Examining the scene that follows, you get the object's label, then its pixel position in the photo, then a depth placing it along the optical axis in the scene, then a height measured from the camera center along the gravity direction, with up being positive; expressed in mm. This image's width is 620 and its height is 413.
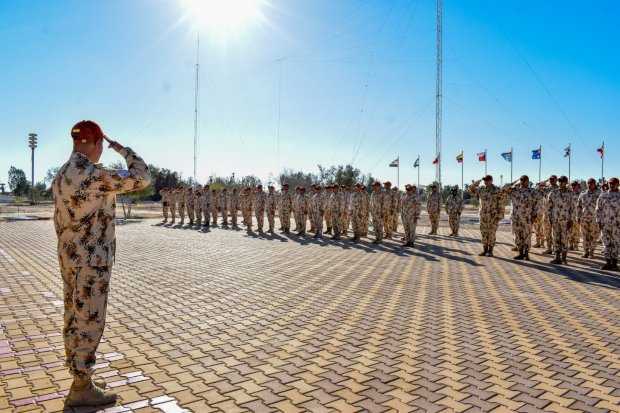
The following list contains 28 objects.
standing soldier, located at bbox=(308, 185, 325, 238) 17047 -289
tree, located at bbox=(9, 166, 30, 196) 81000 +3454
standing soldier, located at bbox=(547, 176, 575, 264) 10438 -337
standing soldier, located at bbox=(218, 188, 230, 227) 22594 -88
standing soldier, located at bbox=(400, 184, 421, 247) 13703 -321
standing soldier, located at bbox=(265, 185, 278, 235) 18531 -142
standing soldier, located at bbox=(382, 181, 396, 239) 15156 -123
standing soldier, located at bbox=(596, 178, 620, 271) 9656 -415
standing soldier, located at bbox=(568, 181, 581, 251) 13391 -1033
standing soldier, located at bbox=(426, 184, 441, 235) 17953 -213
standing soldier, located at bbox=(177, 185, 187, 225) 23698 +52
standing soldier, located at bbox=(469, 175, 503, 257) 11602 -181
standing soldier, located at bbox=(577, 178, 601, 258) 11477 -397
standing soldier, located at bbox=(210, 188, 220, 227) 22422 -90
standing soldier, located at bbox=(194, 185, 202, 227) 22188 -242
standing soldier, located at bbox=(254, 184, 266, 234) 19141 -106
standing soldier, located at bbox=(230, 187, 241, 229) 22078 -135
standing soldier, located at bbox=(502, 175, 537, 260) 10992 -242
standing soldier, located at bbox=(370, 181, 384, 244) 14719 -226
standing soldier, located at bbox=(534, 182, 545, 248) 11297 -282
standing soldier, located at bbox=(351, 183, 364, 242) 15578 -346
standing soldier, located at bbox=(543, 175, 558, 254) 11086 -573
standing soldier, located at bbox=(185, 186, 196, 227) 22625 -48
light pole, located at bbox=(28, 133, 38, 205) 33844 +4387
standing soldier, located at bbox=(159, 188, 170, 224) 24953 +48
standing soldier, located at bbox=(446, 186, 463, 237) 17047 -199
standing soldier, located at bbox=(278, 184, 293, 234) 18547 -221
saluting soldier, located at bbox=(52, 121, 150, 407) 3191 -360
